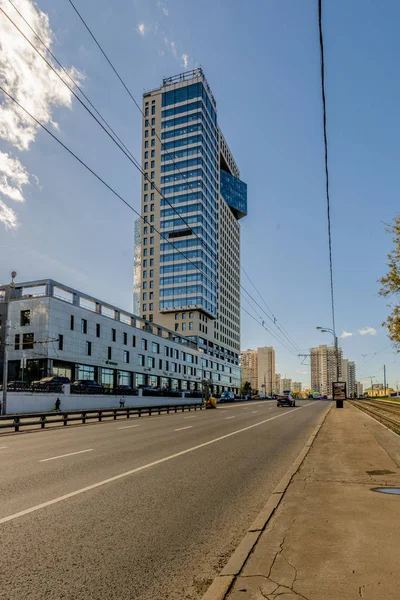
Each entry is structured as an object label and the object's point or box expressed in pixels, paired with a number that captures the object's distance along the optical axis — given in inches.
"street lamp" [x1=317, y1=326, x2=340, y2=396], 1940.0
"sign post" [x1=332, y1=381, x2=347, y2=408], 1743.4
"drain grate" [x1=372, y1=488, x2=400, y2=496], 276.7
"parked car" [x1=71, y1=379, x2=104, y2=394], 1729.8
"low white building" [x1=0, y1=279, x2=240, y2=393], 1971.0
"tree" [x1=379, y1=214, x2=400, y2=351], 801.7
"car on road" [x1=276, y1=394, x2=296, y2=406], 1878.7
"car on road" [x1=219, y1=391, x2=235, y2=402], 3412.9
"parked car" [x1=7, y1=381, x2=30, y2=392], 1502.0
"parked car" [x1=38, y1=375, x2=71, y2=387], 1609.9
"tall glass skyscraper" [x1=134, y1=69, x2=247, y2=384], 4121.6
